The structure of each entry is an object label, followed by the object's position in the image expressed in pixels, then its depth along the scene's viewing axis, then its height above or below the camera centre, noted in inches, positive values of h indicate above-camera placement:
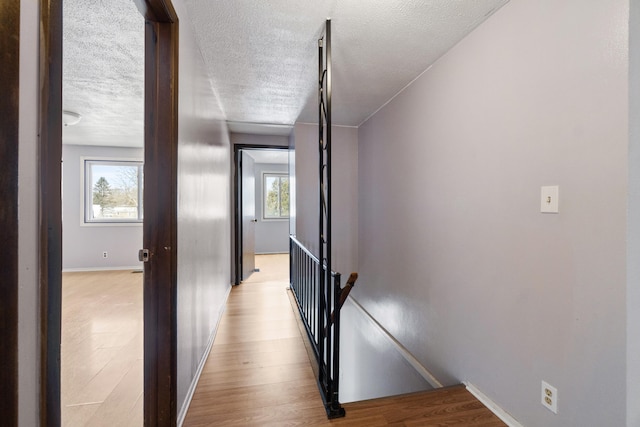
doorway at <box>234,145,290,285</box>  263.1 +5.9
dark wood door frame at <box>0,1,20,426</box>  18.7 +0.3
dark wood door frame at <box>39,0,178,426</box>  49.9 -0.3
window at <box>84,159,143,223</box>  189.3 +13.4
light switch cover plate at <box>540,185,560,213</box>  47.8 +2.5
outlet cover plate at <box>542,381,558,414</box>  47.7 -33.0
